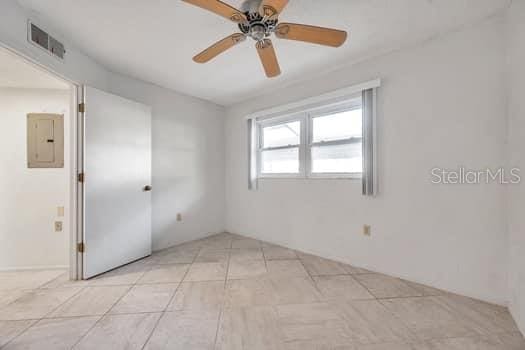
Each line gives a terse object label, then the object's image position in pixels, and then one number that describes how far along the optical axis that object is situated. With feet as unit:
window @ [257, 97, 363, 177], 8.81
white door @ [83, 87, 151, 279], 7.60
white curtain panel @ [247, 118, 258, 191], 11.98
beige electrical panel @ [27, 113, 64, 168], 8.63
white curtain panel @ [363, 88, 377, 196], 7.88
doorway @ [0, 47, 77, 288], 8.49
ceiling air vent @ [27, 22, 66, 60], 5.80
